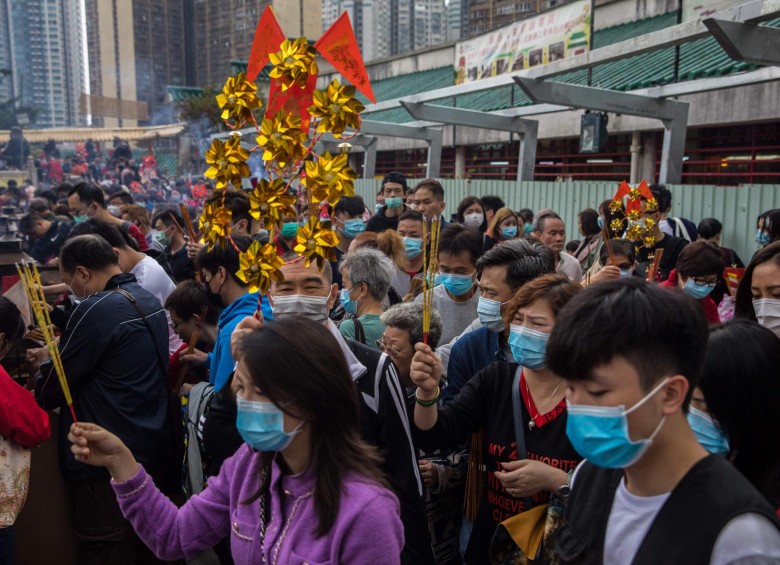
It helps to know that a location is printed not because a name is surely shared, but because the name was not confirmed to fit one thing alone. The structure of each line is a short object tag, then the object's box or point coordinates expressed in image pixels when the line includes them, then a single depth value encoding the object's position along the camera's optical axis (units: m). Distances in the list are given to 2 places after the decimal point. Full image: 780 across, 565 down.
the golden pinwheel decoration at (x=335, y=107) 2.52
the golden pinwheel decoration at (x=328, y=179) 2.47
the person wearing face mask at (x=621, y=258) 5.24
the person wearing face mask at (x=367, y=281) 3.93
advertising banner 11.16
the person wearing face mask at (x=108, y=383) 3.49
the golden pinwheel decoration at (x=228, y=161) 2.57
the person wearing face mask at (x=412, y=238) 5.34
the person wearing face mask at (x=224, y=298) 3.10
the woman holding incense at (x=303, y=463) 1.89
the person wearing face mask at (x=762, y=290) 3.10
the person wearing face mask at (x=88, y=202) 6.83
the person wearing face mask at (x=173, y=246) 6.07
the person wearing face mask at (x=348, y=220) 6.73
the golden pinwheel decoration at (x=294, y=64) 2.59
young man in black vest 1.57
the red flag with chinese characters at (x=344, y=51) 3.04
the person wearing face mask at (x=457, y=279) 4.21
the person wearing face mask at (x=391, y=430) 2.49
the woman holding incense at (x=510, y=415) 2.48
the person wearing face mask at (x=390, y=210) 7.26
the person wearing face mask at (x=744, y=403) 1.93
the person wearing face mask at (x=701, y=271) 4.65
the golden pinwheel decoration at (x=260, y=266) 2.45
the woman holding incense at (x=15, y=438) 3.15
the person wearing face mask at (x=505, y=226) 6.89
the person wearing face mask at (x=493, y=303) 3.17
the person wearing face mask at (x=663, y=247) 6.25
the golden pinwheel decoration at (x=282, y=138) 2.50
